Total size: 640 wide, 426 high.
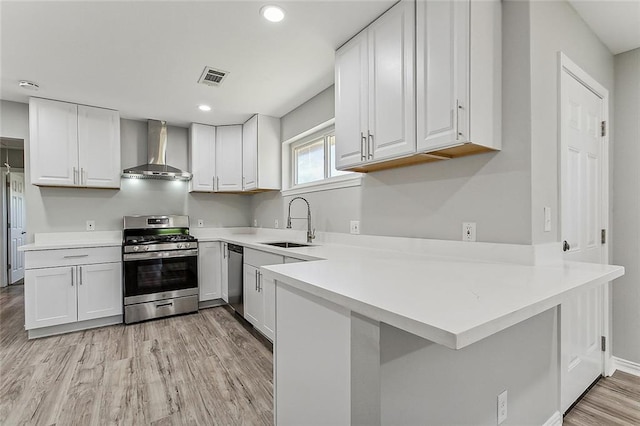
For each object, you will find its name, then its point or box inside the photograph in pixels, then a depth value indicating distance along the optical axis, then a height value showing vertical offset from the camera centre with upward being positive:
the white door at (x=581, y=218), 1.73 -0.05
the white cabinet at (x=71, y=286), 2.92 -0.74
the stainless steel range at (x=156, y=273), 3.27 -0.68
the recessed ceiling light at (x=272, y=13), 1.84 +1.24
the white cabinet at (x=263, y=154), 3.78 +0.74
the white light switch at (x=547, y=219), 1.59 -0.04
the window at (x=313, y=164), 2.97 +0.55
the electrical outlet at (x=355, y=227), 2.62 -0.13
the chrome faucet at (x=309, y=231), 3.05 -0.20
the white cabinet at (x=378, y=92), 1.73 +0.77
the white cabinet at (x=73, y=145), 3.17 +0.76
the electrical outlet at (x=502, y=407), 1.31 -0.86
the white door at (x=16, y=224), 5.04 -0.19
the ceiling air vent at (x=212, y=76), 2.63 +1.23
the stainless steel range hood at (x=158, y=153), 3.84 +0.77
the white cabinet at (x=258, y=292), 2.54 -0.73
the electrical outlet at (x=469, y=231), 1.74 -0.12
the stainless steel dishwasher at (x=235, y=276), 3.21 -0.71
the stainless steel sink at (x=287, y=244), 3.08 -0.33
